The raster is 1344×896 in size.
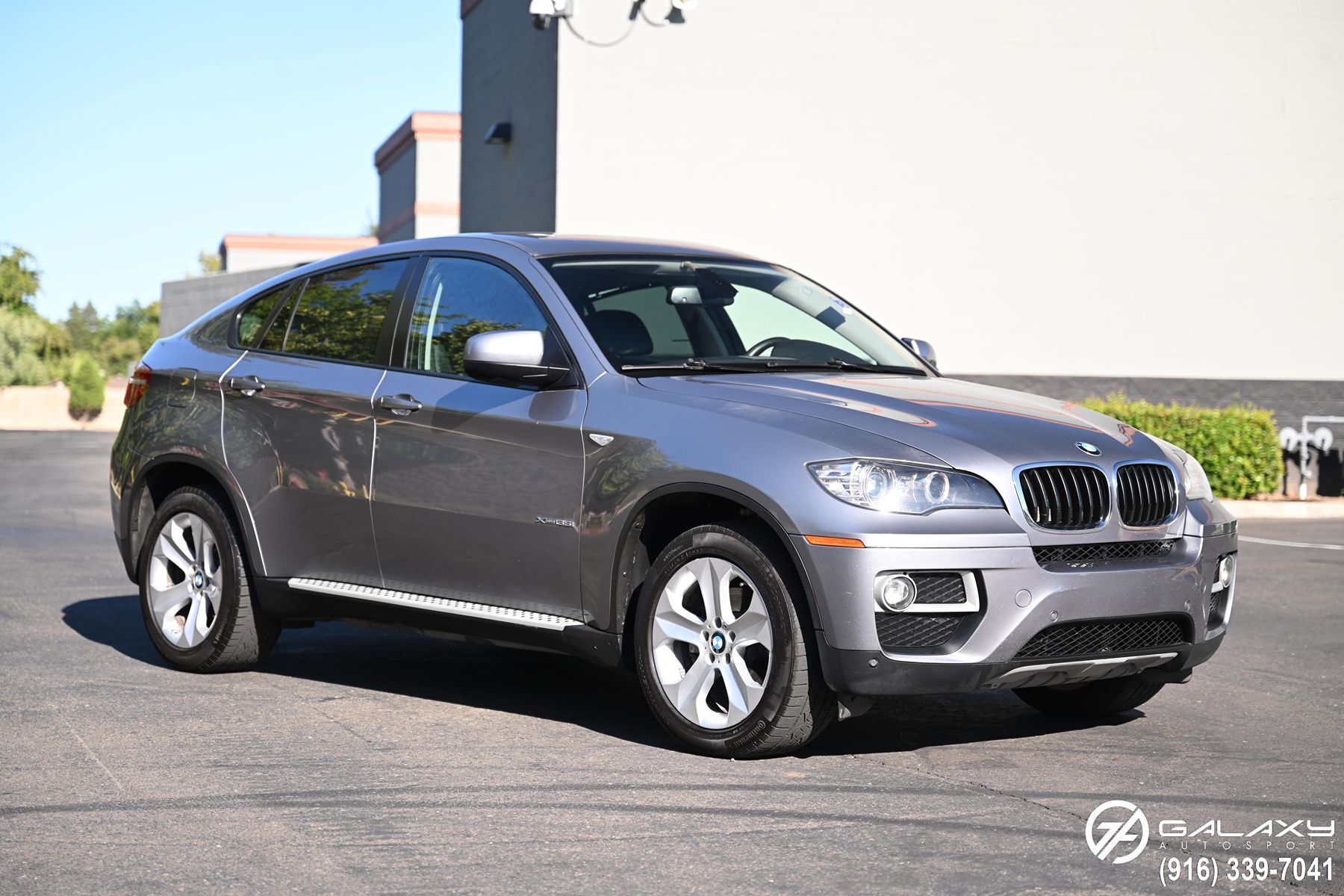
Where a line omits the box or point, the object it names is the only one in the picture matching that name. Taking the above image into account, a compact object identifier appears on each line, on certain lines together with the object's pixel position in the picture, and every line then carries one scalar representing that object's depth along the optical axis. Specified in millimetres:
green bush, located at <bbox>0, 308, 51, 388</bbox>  61781
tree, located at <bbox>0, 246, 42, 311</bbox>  73438
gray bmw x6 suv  5172
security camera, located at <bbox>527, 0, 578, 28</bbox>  19391
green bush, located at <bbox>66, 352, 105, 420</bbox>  57344
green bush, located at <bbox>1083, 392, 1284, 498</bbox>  18344
